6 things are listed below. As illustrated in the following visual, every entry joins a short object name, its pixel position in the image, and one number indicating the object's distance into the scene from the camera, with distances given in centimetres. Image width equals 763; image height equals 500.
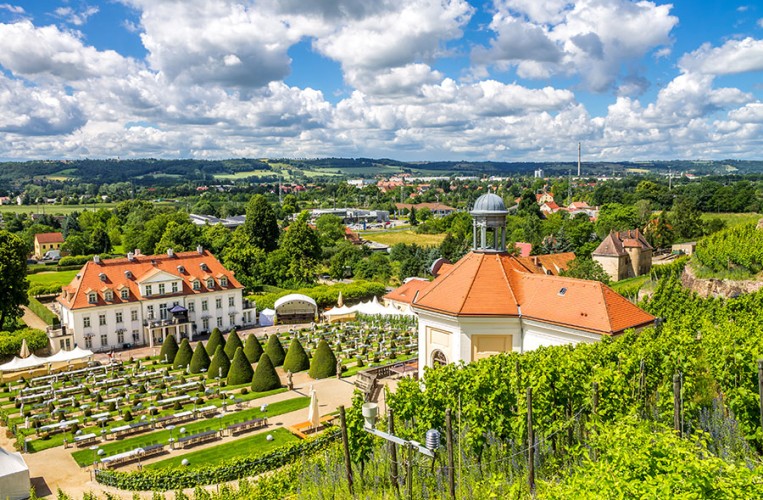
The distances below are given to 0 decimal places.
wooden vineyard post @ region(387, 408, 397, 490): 1504
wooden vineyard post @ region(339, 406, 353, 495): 1501
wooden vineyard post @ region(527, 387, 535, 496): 1507
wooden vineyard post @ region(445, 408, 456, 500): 1382
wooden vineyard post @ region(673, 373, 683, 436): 1540
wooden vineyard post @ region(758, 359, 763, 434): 1448
